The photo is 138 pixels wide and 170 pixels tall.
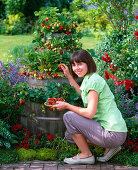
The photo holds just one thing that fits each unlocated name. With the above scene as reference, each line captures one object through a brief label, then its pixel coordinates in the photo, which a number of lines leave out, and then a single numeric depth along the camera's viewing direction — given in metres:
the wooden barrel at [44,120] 3.51
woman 3.01
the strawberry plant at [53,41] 3.54
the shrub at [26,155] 3.28
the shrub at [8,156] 3.22
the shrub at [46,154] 3.28
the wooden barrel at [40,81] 3.60
